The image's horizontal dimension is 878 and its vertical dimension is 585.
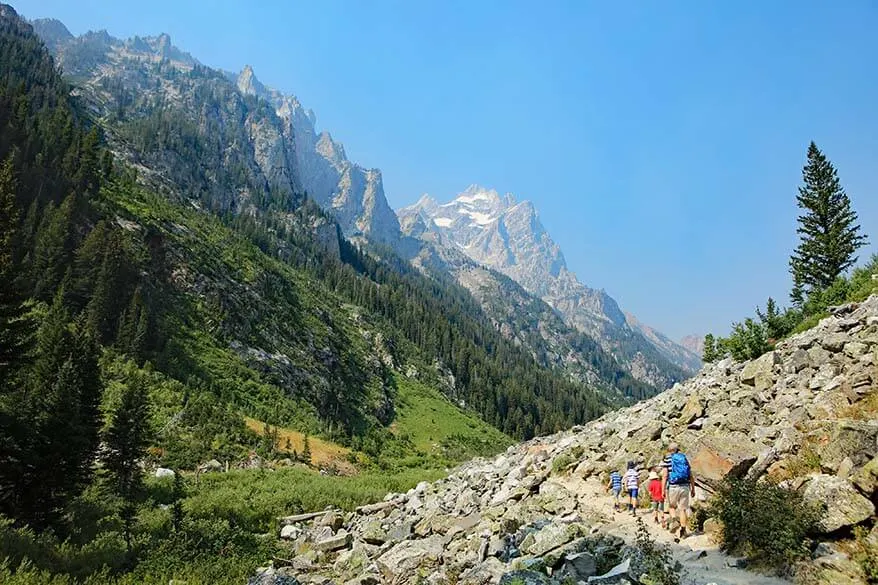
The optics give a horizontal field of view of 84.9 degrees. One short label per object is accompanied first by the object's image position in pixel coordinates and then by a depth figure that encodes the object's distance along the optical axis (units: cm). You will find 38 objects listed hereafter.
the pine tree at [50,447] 1766
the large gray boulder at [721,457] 1310
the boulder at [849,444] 1041
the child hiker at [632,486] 1491
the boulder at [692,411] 1952
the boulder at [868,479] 927
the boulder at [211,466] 3222
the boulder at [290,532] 2183
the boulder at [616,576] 862
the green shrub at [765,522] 916
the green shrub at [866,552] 814
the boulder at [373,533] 1845
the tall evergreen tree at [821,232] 4672
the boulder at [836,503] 912
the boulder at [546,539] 1139
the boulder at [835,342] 1716
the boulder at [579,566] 973
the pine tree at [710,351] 3972
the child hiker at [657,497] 1415
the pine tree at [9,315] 1906
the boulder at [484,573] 1084
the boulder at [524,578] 870
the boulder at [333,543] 1880
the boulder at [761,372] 1850
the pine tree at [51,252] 4809
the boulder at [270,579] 1253
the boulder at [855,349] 1577
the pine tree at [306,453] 3996
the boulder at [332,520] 2236
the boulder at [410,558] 1384
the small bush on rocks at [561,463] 2114
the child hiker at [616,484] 1655
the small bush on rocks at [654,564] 847
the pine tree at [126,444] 2247
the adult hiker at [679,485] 1287
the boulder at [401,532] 1762
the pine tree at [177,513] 1870
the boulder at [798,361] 1753
